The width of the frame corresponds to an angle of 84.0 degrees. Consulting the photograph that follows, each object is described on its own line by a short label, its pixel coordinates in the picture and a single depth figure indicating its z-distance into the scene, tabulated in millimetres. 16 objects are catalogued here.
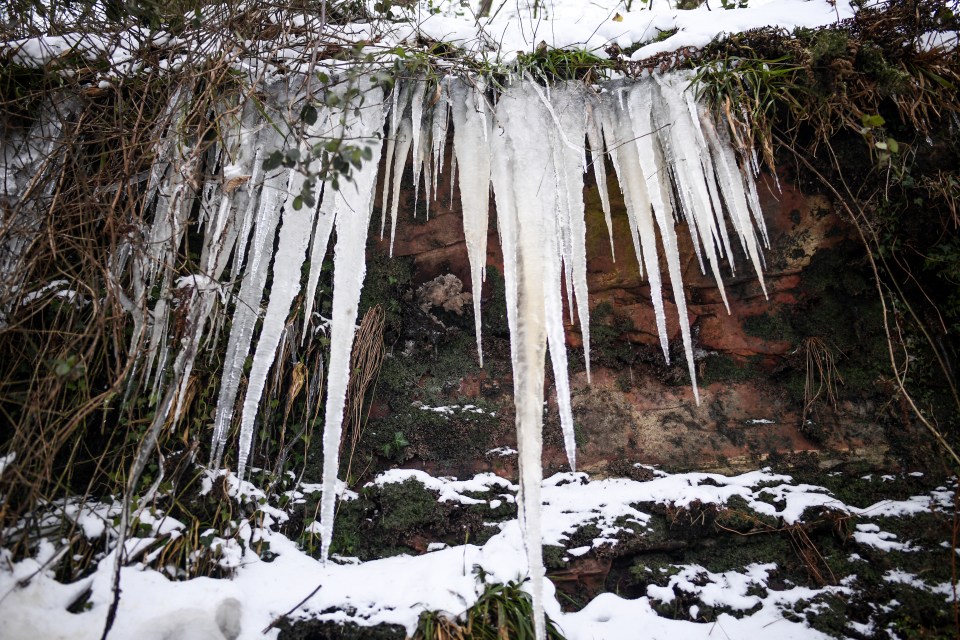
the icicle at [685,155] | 2293
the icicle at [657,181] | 2209
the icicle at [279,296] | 1916
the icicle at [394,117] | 2379
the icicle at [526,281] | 1673
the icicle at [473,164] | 2305
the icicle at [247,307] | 2090
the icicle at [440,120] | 2424
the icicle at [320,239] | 2035
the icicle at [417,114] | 2367
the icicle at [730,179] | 2336
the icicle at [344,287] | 1782
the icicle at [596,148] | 2434
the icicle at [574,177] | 2111
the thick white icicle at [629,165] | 2340
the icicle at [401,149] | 2471
